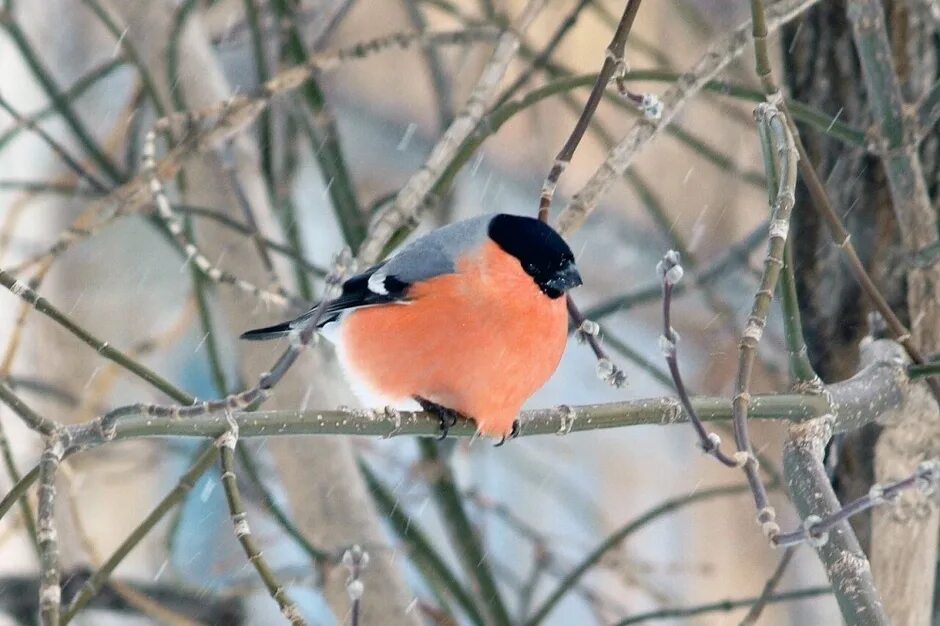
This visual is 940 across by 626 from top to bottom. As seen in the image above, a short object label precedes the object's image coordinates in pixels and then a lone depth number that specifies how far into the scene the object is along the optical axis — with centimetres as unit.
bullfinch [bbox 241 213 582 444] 487
